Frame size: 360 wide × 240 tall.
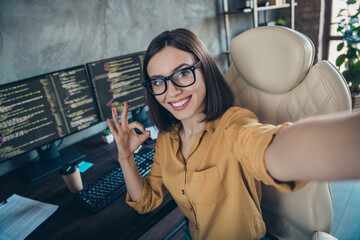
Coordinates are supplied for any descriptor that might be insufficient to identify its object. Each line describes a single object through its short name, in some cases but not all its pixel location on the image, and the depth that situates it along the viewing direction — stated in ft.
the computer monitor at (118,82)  4.86
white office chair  2.69
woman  2.87
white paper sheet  3.10
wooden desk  3.05
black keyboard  3.45
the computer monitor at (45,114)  4.00
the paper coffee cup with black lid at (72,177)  3.71
